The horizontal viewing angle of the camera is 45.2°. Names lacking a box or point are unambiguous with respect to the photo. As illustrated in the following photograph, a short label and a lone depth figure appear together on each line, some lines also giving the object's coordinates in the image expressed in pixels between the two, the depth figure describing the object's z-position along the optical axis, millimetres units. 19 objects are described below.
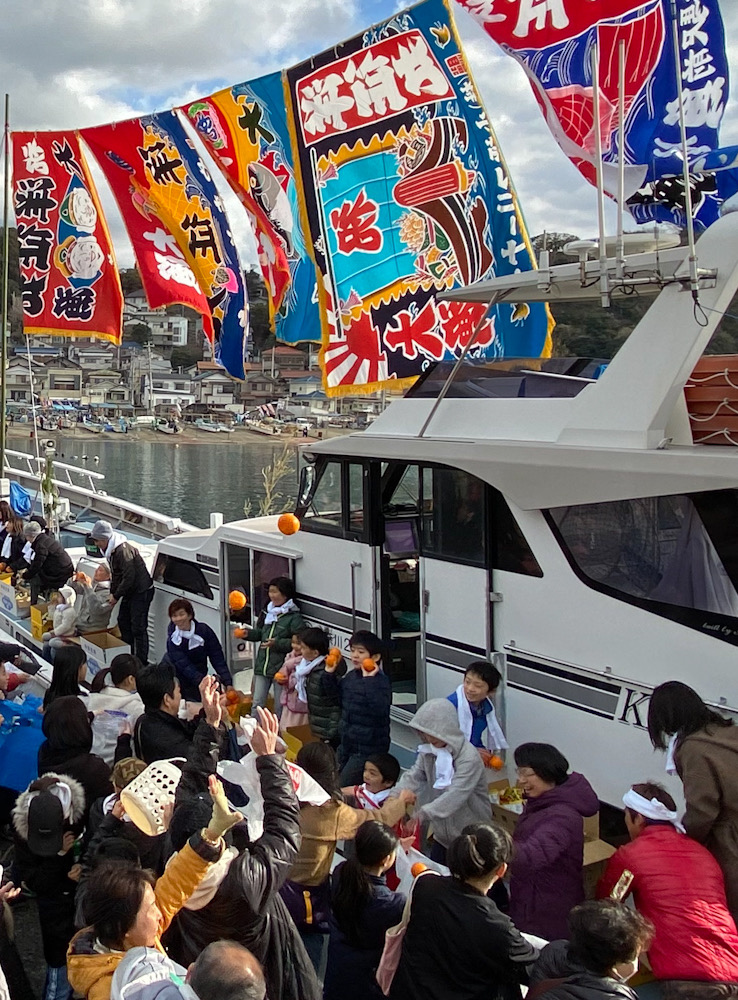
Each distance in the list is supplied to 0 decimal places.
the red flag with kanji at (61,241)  14031
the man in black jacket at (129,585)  8383
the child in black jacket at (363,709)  5188
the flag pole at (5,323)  14914
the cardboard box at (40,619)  9680
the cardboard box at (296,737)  6172
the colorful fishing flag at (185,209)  11578
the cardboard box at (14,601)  10602
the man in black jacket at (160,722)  4750
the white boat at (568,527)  4512
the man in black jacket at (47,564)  9906
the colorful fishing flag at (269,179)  9844
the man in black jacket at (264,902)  2877
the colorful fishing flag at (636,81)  5695
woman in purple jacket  3592
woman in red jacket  3025
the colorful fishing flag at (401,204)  8375
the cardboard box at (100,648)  8992
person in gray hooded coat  4391
